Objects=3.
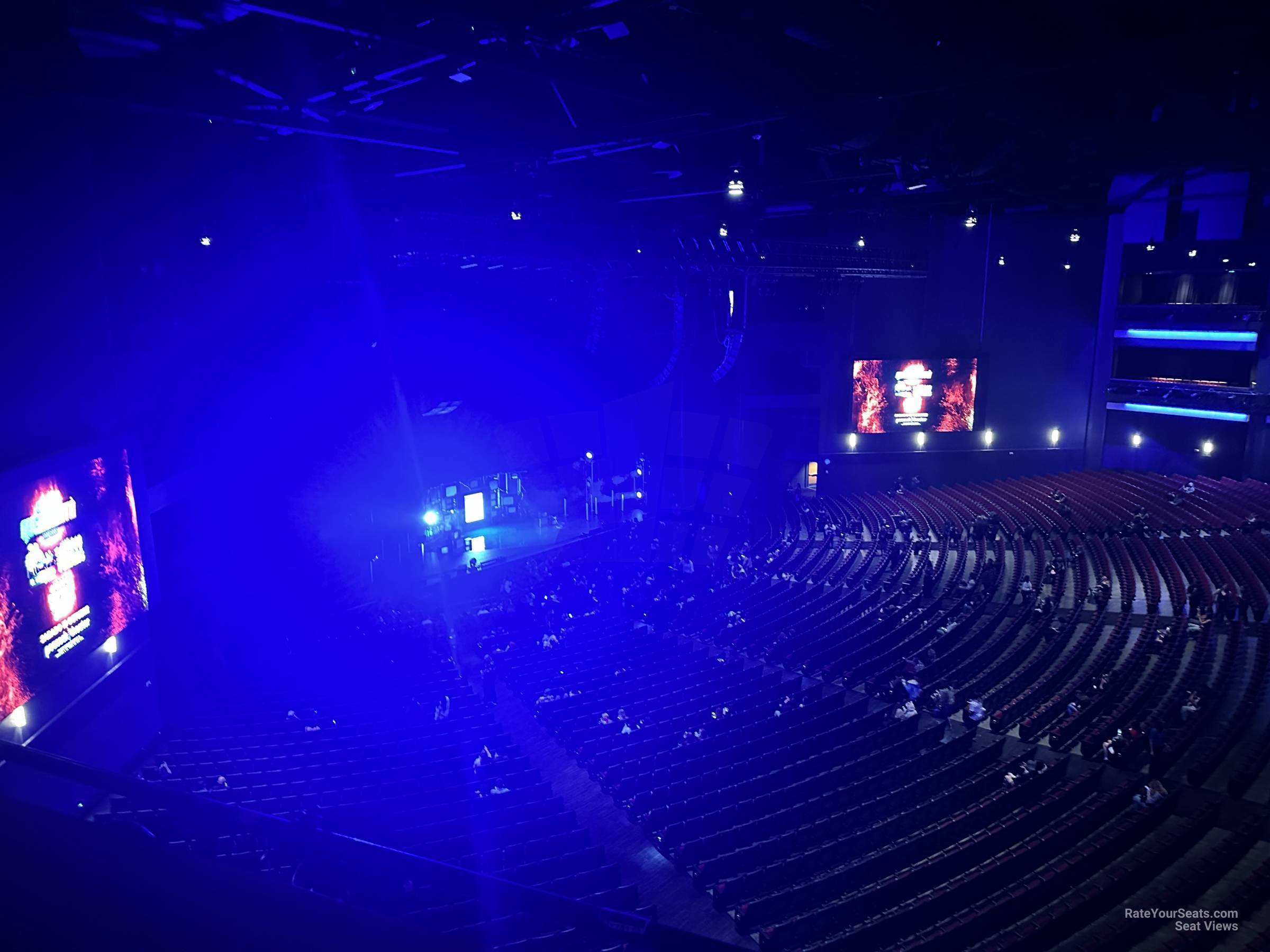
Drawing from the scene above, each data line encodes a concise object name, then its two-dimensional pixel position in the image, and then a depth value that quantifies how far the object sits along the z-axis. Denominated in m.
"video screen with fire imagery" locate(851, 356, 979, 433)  26.30
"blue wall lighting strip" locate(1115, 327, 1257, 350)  23.86
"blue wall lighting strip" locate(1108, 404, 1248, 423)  24.14
